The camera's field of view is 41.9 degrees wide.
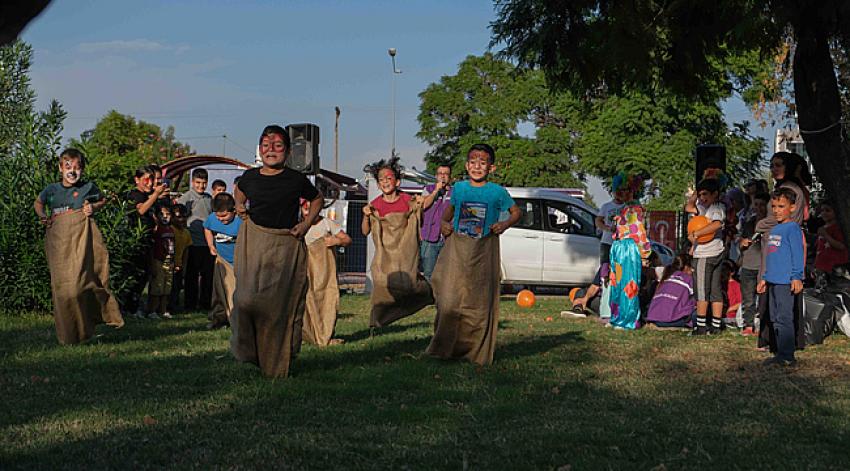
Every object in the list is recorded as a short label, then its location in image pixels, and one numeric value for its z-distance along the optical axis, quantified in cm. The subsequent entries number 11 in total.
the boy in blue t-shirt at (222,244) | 1287
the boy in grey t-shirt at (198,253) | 1586
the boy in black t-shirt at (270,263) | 842
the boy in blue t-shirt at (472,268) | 955
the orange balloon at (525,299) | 1895
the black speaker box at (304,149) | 1905
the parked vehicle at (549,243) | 2172
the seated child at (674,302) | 1433
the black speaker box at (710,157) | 1661
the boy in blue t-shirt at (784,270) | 1020
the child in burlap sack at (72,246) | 1066
